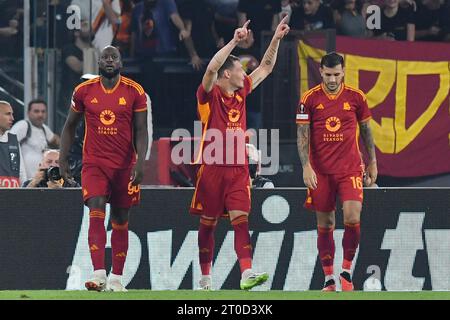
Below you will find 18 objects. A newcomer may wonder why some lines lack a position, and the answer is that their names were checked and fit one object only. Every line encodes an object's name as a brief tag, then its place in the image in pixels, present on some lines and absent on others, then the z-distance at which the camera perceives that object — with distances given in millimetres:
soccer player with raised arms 12680
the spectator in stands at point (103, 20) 17641
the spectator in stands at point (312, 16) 18312
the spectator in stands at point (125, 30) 17906
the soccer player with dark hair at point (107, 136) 12508
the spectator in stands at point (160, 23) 17984
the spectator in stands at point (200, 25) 18109
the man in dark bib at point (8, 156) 15656
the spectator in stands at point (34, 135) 16547
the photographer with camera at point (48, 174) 14701
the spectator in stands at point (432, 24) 18422
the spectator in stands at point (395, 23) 18375
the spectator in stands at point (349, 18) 18266
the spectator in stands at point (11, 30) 17547
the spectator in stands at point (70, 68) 17016
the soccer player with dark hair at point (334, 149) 13094
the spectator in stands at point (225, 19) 18156
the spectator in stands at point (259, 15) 18188
